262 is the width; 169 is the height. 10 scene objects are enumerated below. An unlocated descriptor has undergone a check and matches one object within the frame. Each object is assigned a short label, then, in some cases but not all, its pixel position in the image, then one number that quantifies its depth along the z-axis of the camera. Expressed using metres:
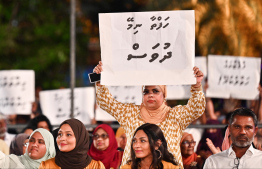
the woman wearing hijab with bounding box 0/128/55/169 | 11.78
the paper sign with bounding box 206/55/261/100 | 18.46
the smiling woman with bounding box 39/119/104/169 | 10.87
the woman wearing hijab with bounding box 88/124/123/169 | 13.36
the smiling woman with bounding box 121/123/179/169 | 10.56
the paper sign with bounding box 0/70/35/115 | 20.49
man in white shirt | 9.91
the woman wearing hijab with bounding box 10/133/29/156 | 13.74
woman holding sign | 11.39
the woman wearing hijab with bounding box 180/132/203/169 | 12.75
